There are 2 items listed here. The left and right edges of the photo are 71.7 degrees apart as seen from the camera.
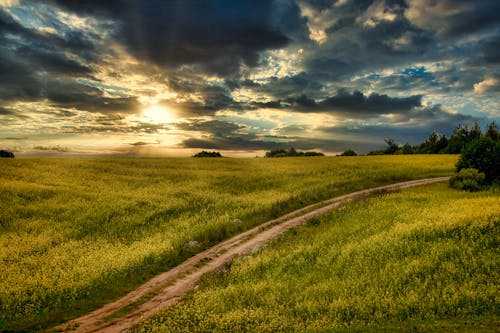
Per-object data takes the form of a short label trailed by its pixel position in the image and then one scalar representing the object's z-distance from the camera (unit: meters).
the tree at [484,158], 37.41
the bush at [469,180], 35.19
